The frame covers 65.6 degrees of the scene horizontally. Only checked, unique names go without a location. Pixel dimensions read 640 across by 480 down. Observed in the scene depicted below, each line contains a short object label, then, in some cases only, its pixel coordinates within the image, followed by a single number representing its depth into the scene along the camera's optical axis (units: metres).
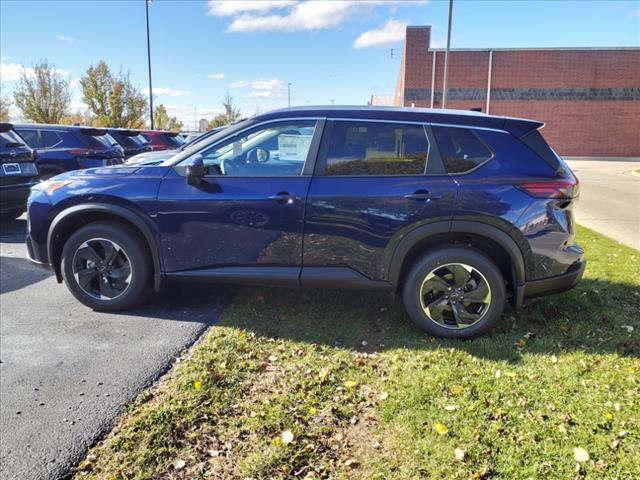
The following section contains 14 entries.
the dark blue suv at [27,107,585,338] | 3.80
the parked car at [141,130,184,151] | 15.76
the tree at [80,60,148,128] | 30.30
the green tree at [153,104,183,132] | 44.31
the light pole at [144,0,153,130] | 26.14
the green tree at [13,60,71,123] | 29.03
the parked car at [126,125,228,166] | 7.46
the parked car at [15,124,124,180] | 9.87
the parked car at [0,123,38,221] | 7.90
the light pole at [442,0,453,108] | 18.56
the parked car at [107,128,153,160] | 12.84
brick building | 37.88
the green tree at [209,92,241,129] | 49.97
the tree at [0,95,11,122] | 27.89
